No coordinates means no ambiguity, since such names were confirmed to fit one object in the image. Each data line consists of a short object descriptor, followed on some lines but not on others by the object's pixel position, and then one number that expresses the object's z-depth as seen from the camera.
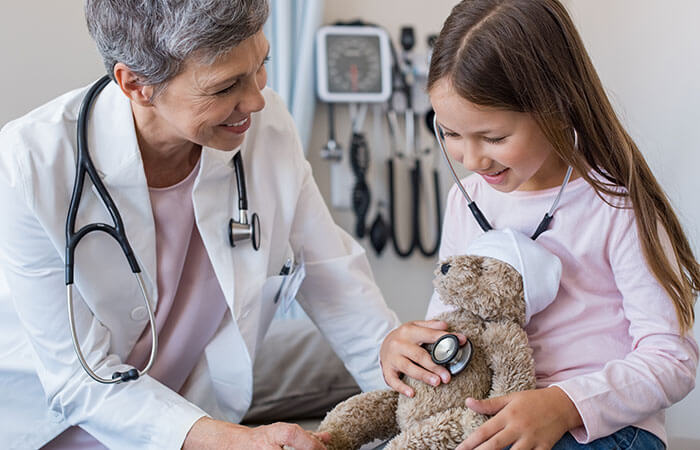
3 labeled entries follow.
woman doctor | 1.08
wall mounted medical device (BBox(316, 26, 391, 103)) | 2.20
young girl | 0.95
